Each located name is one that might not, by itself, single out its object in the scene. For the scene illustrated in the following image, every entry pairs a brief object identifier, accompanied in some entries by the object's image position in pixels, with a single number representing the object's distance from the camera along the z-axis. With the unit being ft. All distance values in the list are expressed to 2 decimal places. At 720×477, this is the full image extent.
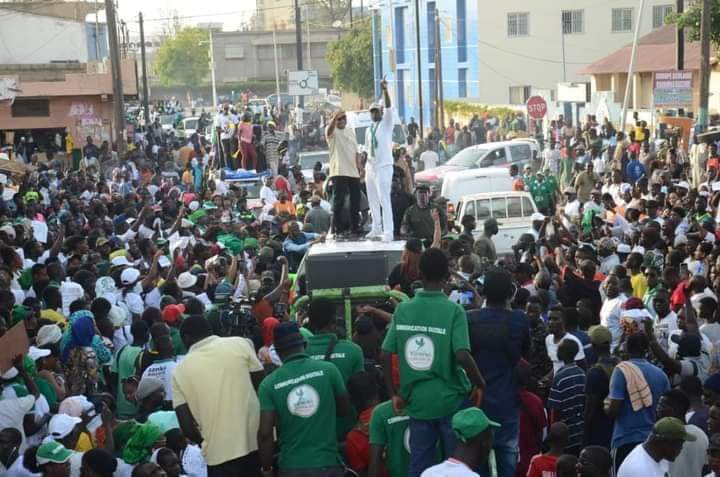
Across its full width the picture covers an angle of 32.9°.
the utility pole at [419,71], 151.43
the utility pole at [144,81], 180.67
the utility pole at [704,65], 86.07
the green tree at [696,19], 94.89
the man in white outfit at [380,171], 42.86
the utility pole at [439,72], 153.48
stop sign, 106.11
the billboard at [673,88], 89.97
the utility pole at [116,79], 115.44
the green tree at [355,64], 238.89
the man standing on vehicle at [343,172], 44.73
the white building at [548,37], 181.57
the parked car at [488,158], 97.09
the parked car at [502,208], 67.56
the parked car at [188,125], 176.86
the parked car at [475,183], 79.71
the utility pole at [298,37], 172.84
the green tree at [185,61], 368.68
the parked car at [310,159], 98.48
